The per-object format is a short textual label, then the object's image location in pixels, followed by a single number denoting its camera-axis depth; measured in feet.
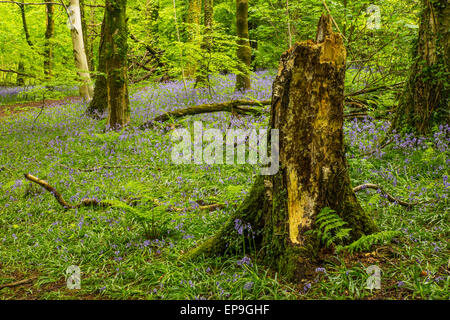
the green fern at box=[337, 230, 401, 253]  9.44
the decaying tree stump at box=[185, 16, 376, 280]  9.78
